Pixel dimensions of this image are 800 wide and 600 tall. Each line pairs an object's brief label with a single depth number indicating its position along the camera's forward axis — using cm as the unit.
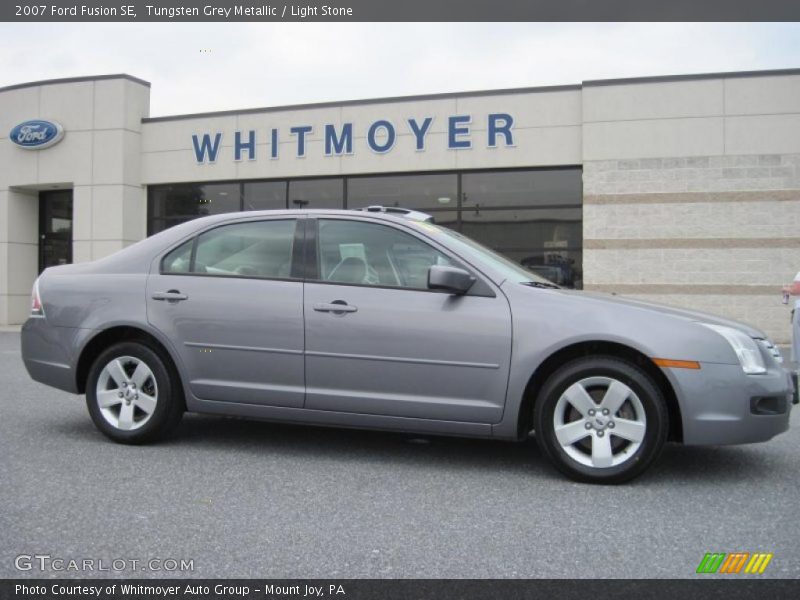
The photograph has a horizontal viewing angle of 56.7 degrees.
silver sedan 404
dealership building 1432
